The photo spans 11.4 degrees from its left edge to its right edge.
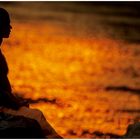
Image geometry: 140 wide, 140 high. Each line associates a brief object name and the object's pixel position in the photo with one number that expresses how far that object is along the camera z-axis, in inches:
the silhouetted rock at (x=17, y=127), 403.5
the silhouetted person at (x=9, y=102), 418.9
